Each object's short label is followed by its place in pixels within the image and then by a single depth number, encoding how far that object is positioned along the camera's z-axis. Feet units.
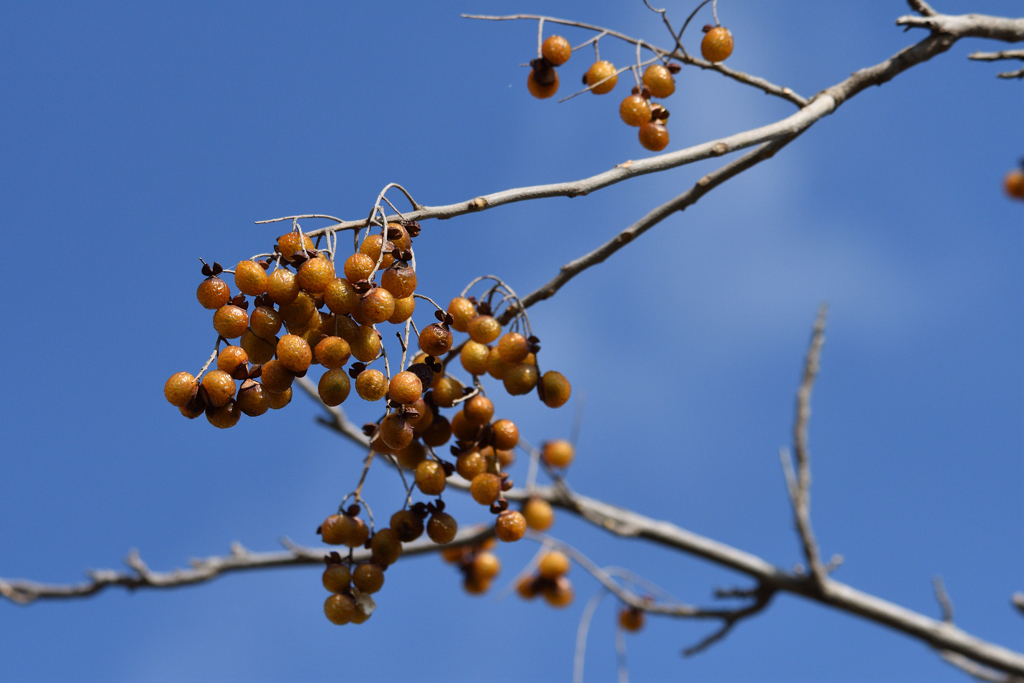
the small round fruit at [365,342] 4.01
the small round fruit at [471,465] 4.19
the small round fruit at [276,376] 3.98
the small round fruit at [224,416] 3.99
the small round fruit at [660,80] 4.60
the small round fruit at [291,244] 4.00
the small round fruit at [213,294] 4.01
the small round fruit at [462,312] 4.24
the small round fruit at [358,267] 3.98
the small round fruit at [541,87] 4.61
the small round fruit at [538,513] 5.13
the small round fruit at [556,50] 4.60
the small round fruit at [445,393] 4.17
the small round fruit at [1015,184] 4.11
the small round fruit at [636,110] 4.59
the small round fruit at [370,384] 4.03
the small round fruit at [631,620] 6.39
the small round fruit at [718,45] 4.59
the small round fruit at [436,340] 4.09
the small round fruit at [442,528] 4.18
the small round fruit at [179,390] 3.99
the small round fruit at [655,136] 4.58
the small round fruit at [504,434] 4.21
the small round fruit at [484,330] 4.22
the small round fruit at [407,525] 4.19
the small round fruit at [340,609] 4.19
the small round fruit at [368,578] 4.19
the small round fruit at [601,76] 4.63
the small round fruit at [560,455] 5.73
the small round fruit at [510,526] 4.15
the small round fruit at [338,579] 4.20
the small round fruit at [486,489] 4.18
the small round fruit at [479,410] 4.18
